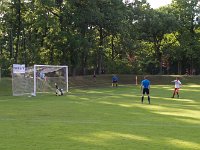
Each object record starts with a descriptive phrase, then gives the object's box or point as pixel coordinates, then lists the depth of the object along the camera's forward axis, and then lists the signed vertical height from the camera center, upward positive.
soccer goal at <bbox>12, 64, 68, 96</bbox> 37.56 -1.08
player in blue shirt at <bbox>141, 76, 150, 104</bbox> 26.99 -1.06
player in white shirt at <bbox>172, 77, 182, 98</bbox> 32.38 -1.26
